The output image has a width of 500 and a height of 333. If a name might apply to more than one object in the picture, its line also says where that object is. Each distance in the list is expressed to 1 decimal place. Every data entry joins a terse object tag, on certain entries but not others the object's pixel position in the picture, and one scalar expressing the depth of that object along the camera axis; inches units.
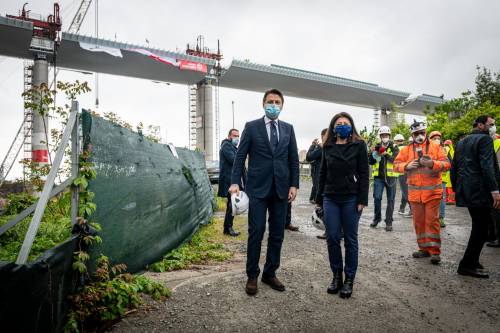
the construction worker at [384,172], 279.4
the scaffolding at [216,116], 1435.8
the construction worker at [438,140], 298.4
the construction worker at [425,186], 183.2
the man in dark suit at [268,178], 137.5
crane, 1699.1
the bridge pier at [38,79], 890.1
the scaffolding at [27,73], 1050.1
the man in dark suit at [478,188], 156.9
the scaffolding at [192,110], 1477.6
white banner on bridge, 1056.8
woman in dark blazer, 137.9
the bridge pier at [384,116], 1985.7
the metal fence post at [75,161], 103.3
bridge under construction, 1007.0
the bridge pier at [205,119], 1369.3
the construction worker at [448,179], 347.3
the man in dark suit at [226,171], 250.1
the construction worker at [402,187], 338.3
